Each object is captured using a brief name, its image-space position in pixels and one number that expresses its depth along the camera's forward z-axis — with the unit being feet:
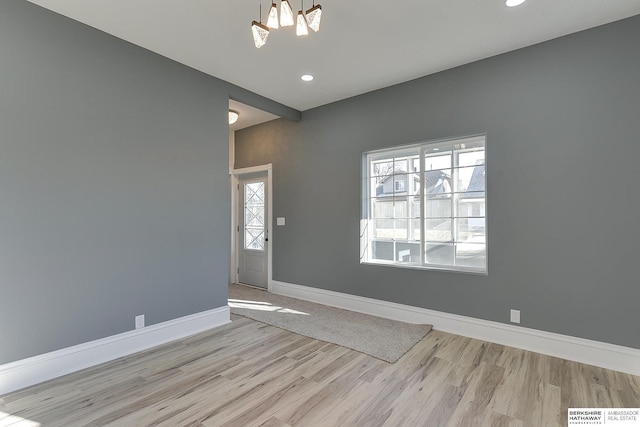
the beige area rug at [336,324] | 9.87
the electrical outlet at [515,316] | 9.70
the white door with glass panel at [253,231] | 17.47
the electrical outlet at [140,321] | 9.41
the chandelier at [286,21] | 5.82
